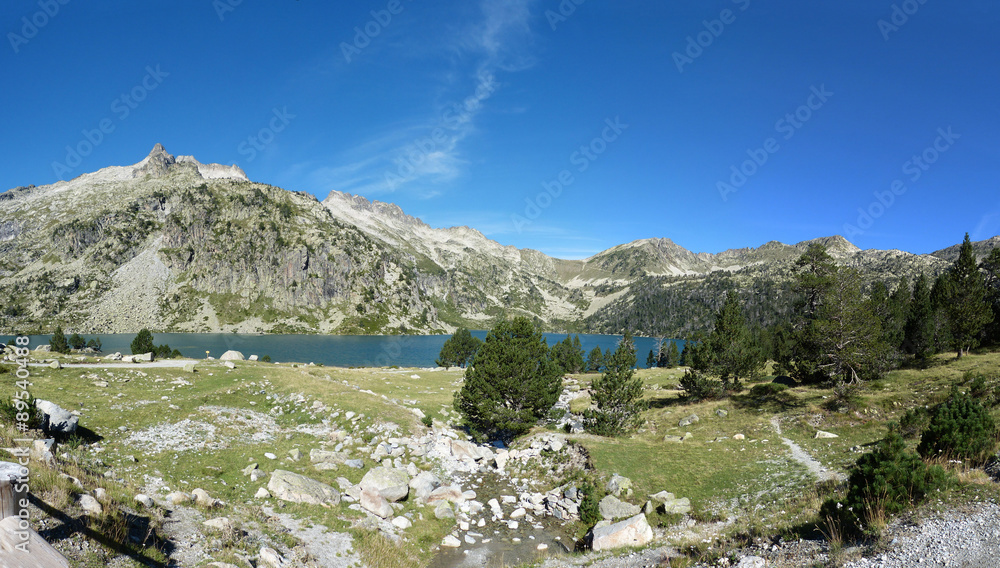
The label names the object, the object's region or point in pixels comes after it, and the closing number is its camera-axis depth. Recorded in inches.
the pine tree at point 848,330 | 1371.8
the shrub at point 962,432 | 581.9
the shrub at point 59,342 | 2635.3
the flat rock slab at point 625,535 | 679.7
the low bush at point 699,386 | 1828.2
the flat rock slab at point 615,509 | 815.7
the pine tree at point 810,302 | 1577.3
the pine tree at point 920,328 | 2314.6
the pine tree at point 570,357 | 4034.2
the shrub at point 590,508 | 820.6
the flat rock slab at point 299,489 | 740.0
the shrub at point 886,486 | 473.4
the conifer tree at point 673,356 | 6016.2
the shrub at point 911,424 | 852.4
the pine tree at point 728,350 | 1876.2
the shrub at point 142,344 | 2896.2
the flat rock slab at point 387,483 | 849.5
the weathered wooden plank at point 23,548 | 186.5
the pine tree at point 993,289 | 2183.8
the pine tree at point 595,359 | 4652.3
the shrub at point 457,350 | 4013.3
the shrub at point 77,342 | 3489.2
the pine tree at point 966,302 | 1711.4
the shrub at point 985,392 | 910.2
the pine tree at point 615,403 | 1328.7
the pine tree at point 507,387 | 1284.4
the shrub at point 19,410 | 602.9
